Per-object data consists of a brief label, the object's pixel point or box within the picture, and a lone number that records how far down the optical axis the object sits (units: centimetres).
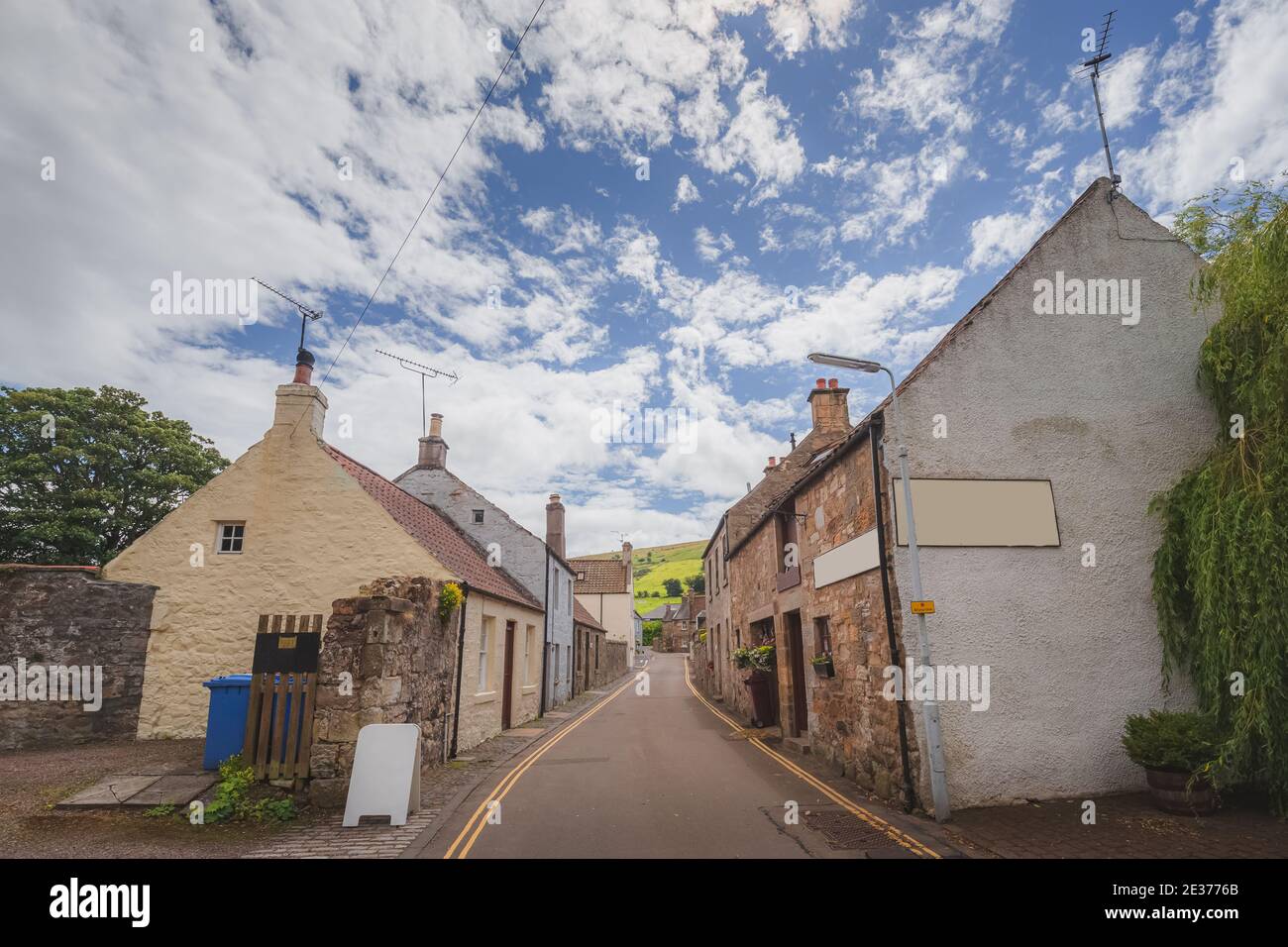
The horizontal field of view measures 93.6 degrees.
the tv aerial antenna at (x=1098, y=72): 920
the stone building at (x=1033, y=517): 777
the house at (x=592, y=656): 2850
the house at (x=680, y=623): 7056
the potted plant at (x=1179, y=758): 683
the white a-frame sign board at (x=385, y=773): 711
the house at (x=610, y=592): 4800
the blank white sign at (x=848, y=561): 869
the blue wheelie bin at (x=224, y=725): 819
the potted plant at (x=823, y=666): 1038
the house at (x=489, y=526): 2017
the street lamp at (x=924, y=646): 722
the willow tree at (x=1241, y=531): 677
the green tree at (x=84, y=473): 2162
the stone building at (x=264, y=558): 1141
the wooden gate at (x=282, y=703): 761
